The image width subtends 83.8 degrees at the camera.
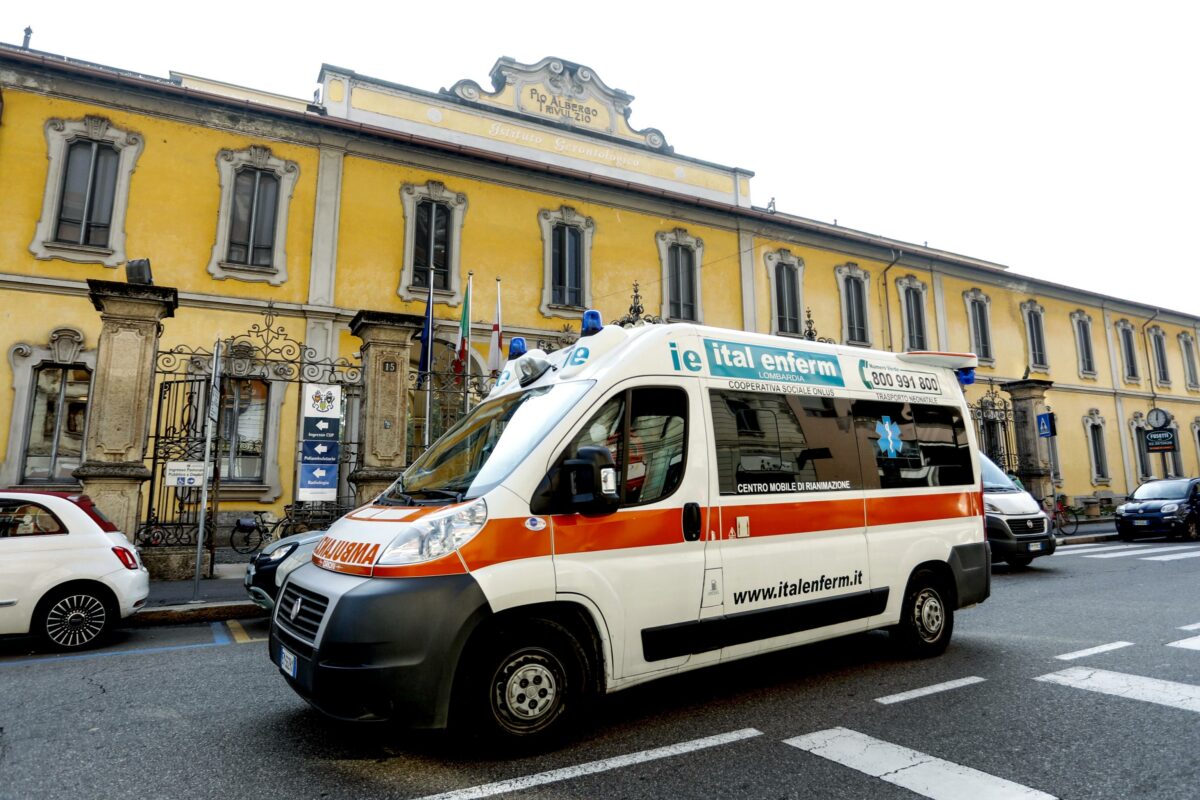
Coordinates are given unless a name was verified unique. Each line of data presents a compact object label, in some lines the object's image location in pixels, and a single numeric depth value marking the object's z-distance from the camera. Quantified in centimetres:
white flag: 1364
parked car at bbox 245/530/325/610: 661
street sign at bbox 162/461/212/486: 878
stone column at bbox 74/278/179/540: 891
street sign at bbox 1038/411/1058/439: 1666
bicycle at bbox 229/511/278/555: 1240
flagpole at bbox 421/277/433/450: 1076
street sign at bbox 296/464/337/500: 959
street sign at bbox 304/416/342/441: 966
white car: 586
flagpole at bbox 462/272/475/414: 1129
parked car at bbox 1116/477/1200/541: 1505
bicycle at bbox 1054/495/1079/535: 1747
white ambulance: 336
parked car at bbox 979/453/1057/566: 1052
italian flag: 1305
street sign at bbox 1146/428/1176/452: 2230
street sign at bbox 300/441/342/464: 959
